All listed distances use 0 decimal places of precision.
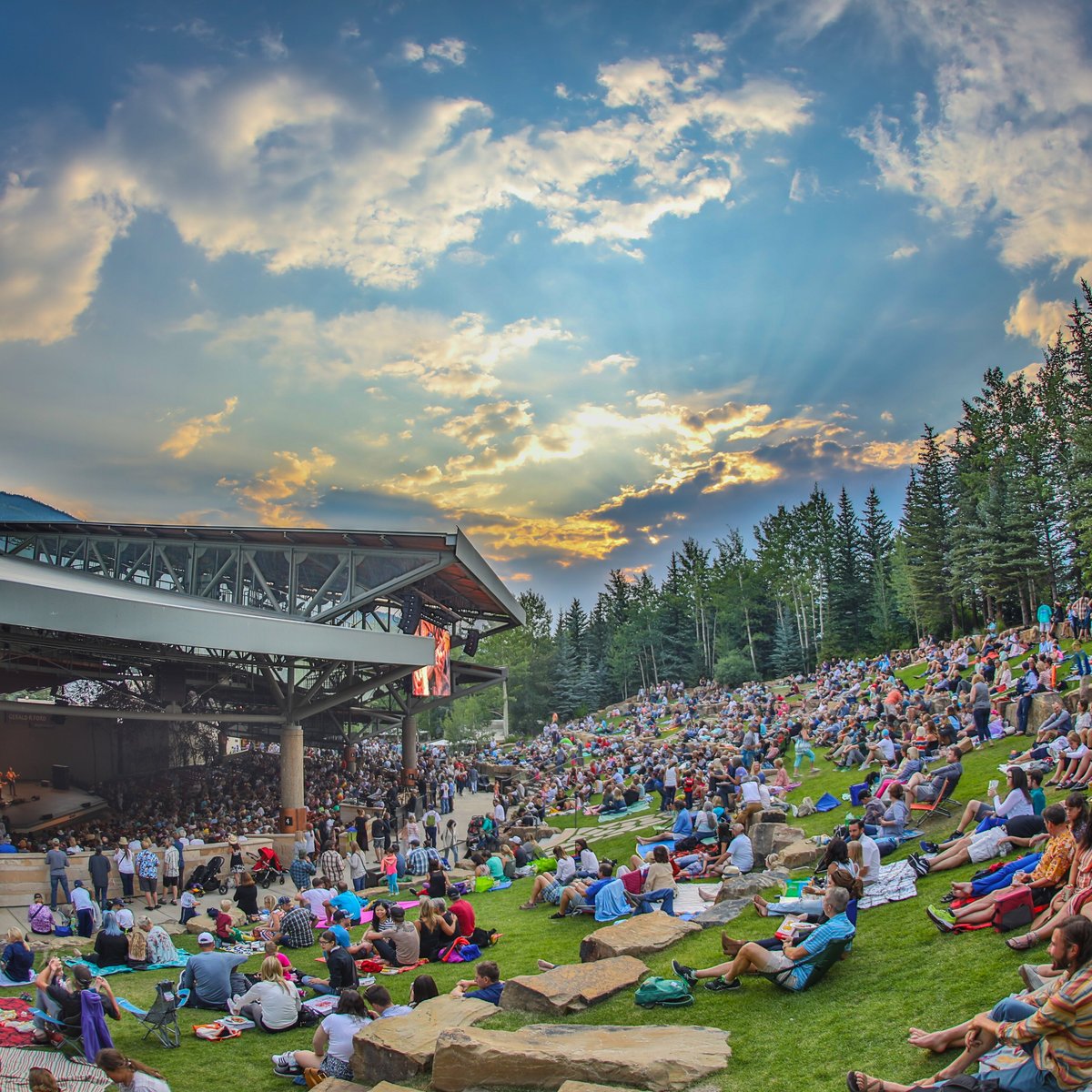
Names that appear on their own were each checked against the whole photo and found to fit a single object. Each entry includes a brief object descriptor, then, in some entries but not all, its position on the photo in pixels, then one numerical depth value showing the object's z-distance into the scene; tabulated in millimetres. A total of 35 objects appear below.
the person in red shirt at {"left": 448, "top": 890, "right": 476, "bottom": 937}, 11766
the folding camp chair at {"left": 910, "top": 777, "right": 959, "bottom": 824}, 12672
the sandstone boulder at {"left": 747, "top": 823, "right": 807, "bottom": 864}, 13430
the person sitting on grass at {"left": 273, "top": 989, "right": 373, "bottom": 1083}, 7391
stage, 25016
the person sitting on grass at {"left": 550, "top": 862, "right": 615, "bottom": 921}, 12666
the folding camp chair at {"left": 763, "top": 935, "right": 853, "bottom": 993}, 7441
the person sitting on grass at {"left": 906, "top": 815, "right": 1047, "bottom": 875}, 9109
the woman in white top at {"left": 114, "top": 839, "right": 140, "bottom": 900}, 17062
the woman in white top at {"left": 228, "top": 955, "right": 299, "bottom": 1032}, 9180
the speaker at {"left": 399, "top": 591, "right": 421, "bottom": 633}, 29469
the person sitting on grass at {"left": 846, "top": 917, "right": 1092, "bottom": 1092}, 4629
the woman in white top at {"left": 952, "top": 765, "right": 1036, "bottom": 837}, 9695
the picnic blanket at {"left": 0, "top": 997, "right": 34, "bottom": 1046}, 8523
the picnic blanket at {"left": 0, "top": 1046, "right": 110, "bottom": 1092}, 7449
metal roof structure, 18891
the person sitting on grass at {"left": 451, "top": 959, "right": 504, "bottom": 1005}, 8461
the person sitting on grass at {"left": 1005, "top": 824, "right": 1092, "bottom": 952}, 6062
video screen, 30422
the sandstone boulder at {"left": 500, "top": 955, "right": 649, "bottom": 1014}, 7914
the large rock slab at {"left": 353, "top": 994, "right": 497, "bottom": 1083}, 6840
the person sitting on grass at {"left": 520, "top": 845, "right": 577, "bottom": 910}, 13969
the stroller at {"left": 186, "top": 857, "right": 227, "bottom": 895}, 18188
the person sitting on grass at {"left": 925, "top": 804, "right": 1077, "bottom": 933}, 7195
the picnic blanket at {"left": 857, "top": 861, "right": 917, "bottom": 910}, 9344
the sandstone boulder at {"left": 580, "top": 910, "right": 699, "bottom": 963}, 9508
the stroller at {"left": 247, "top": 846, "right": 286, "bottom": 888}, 19297
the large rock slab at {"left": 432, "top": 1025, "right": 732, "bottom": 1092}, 5941
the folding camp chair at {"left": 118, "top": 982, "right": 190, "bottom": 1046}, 8812
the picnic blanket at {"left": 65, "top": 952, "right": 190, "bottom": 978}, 11234
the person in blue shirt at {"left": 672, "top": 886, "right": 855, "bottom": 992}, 7441
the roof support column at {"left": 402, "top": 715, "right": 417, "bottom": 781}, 37031
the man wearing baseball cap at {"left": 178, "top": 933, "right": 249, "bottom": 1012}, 10008
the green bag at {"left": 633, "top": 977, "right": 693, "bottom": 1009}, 7660
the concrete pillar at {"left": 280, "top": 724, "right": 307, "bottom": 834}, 23734
